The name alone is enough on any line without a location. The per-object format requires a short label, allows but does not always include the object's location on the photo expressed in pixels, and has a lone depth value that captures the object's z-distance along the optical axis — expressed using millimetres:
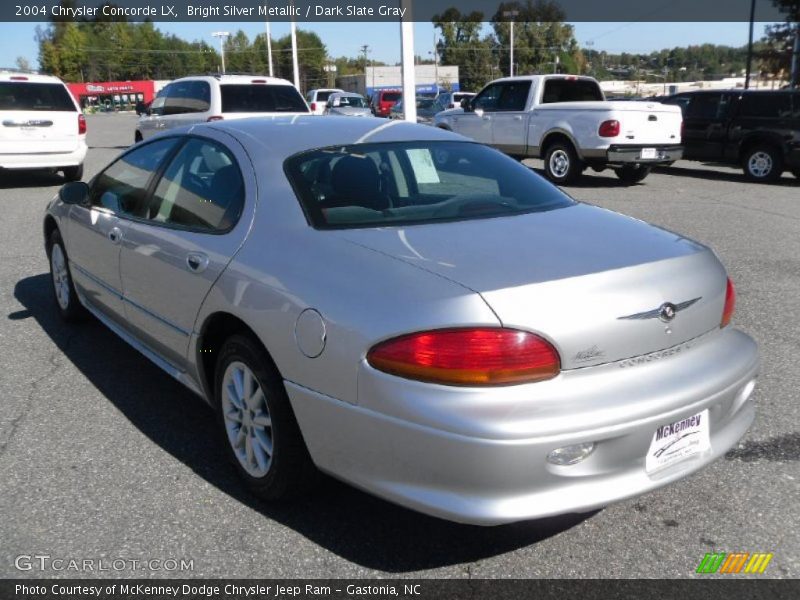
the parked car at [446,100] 26053
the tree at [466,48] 95875
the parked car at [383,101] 33531
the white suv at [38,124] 13227
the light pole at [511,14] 63962
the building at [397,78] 70812
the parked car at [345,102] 26856
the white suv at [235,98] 13039
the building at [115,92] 99750
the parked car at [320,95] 34194
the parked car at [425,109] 23031
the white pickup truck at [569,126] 13234
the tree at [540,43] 92562
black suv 14094
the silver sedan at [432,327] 2467
